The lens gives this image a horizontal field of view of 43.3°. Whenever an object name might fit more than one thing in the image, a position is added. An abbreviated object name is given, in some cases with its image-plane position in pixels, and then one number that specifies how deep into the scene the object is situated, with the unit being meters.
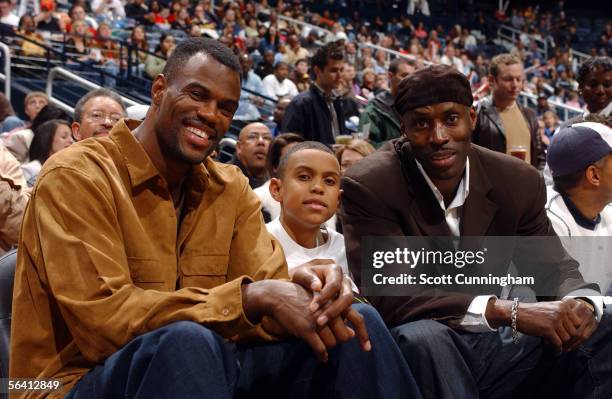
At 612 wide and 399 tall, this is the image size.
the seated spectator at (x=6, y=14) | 9.77
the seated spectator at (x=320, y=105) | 5.38
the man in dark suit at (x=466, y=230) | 2.33
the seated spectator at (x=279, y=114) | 7.23
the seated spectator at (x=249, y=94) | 9.25
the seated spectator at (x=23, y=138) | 5.29
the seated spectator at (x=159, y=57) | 9.36
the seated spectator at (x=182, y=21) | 12.02
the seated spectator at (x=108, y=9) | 11.38
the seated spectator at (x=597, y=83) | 4.92
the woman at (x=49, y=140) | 4.69
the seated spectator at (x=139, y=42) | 9.86
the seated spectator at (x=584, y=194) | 3.08
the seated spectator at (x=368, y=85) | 10.92
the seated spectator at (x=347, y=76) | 8.85
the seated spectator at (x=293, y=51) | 12.36
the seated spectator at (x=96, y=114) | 3.98
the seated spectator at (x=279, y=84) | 10.58
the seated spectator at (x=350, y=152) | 4.49
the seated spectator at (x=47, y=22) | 9.82
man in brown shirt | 1.75
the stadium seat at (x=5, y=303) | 2.12
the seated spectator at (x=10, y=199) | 3.45
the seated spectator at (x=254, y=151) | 5.28
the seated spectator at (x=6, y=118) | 6.23
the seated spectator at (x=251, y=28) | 13.26
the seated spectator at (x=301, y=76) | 10.86
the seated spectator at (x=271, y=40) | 13.02
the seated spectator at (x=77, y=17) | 10.10
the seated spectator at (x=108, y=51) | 9.29
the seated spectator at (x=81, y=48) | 9.41
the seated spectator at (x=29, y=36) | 8.73
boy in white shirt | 3.11
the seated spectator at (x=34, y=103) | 6.81
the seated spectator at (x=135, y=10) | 12.08
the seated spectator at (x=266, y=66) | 11.16
